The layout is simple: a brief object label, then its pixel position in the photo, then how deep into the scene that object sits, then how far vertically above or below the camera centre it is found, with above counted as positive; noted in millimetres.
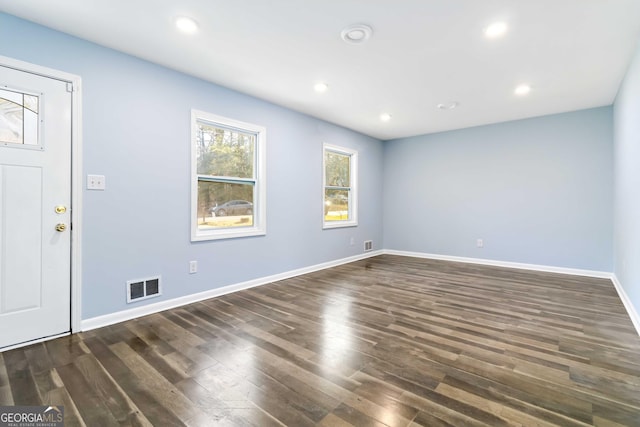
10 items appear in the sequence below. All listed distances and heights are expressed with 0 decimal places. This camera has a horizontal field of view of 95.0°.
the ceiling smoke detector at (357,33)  2395 +1521
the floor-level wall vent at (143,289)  2812 -763
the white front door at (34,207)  2213 +33
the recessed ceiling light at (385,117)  4703 +1598
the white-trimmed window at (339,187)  5277 +501
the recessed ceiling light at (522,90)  3570 +1567
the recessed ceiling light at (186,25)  2293 +1509
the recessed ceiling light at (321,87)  3533 +1555
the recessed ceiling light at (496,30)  2345 +1520
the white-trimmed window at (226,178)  3412 +434
